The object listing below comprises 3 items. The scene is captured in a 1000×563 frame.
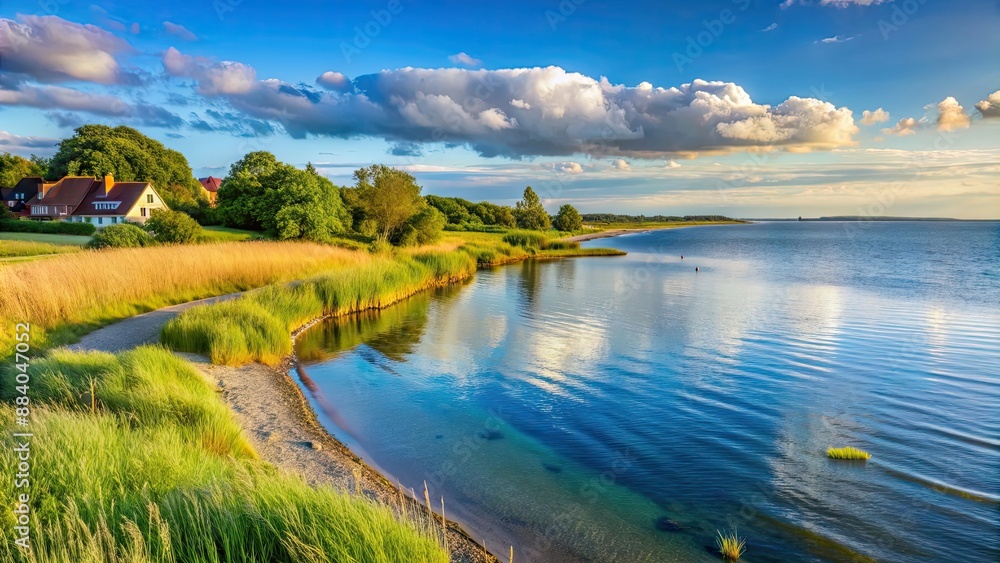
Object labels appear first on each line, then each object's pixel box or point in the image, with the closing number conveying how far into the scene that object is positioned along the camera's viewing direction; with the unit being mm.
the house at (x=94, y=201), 54625
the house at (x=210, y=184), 116250
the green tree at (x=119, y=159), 63156
